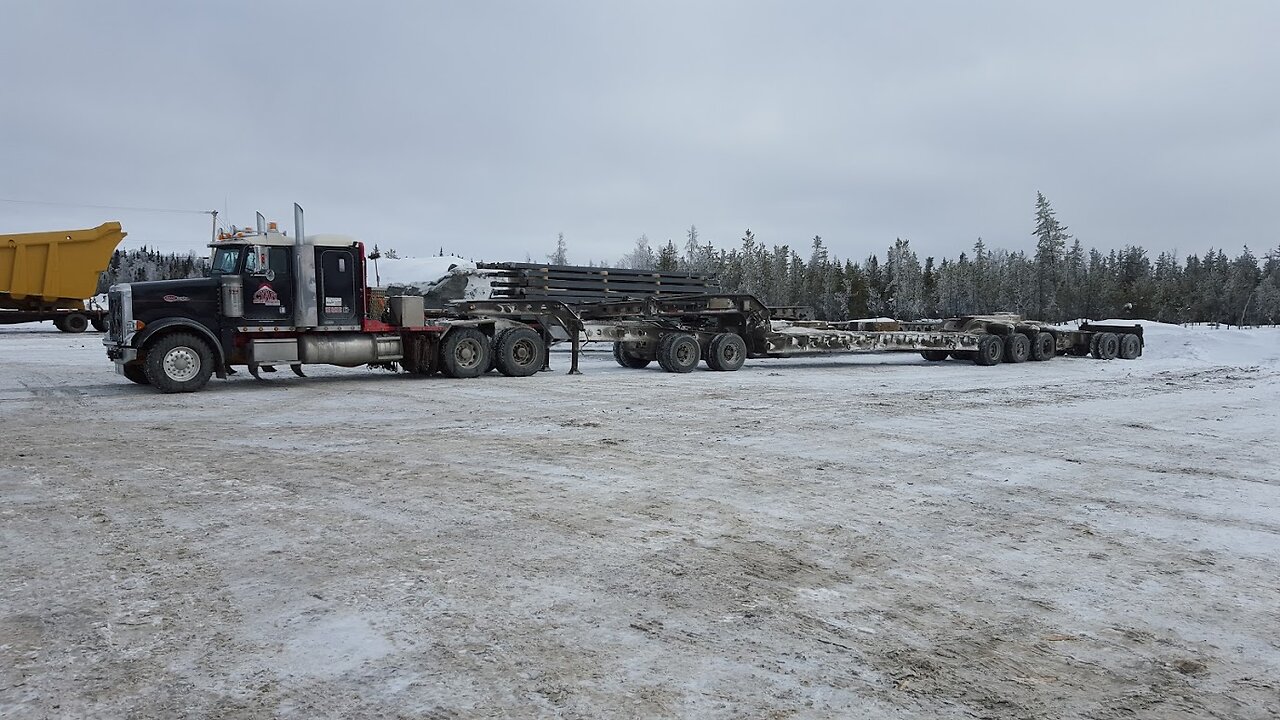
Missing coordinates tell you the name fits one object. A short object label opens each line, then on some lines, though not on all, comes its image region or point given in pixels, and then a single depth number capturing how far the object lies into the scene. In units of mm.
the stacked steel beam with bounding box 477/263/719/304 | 25422
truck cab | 12758
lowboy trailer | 17578
